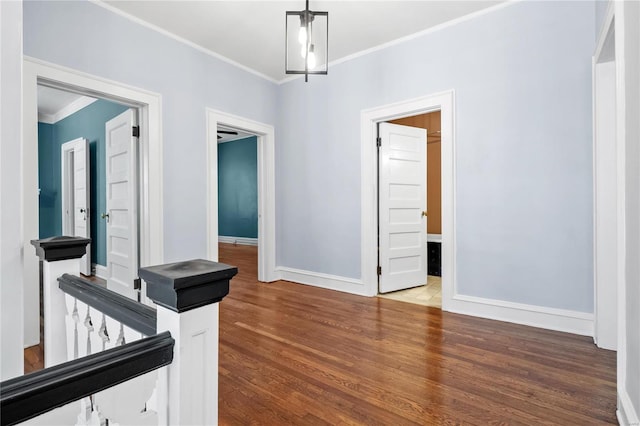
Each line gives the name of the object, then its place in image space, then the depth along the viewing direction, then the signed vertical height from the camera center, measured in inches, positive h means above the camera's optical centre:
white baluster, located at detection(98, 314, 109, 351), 39.7 -14.6
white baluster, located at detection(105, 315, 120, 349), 37.8 -13.9
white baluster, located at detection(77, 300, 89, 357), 45.3 -16.7
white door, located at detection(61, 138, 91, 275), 193.2 +13.4
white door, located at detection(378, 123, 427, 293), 149.2 +1.0
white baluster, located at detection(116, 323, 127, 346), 36.2 -14.0
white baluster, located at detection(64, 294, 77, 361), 49.0 -17.5
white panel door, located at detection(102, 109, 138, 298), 127.8 +3.2
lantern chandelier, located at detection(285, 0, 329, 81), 93.4 +71.1
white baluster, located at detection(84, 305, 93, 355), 43.4 -15.2
